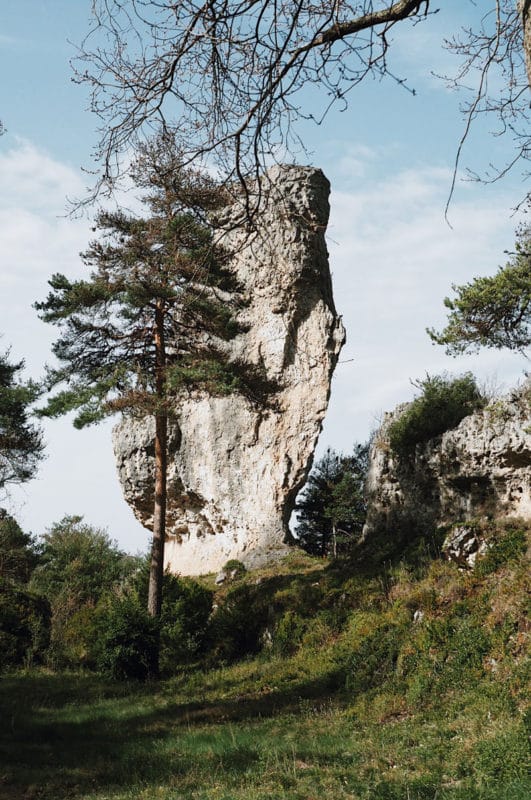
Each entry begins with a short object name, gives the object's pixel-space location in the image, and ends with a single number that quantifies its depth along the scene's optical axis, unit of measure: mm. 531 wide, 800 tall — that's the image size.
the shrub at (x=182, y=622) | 17125
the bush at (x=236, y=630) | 17016
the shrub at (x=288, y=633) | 15641
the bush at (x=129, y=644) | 15688
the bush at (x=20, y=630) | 17703
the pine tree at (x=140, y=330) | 16703
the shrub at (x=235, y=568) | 22641
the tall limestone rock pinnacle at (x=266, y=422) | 25125
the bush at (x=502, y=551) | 12445
